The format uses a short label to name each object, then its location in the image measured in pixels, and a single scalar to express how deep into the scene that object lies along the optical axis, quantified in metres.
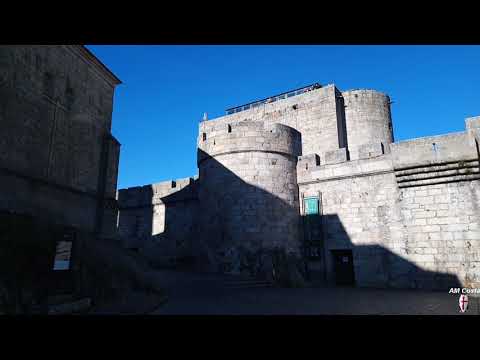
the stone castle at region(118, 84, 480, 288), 11.71
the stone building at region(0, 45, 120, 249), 9.36
